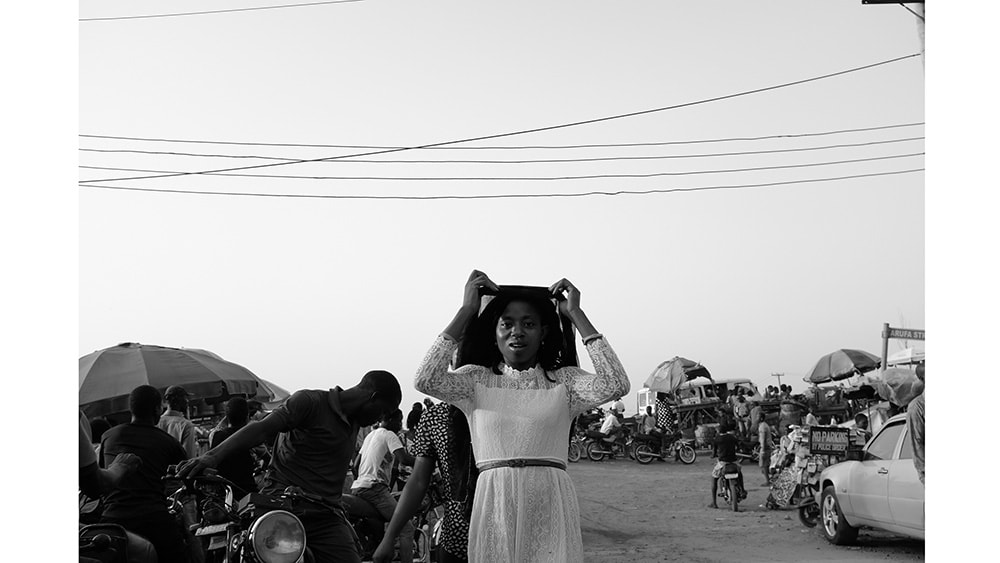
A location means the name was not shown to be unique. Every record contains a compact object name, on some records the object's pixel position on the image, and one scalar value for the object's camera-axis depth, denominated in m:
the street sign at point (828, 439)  13.01
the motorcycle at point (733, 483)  15.96
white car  10.23
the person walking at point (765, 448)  20.06
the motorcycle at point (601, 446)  28.34
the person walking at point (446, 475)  3.81
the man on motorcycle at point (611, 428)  28.62
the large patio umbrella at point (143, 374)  12.99
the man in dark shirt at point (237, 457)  7.57
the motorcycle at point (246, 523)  4.02
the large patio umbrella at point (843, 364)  32.03
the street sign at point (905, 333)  18.86
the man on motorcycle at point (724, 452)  16.19
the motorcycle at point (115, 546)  4.30
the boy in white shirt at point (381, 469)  7.87
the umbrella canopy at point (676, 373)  32.94
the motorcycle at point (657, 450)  27.09
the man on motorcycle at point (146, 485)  5.23
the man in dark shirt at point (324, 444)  4.70
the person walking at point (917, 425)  8.75
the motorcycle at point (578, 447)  28.36
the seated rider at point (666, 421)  28.20
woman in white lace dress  3.61
